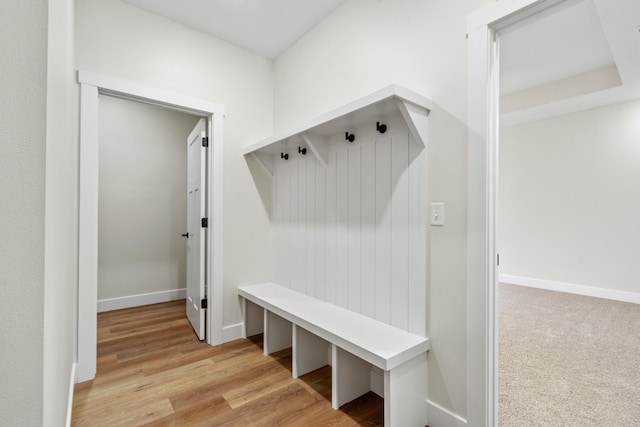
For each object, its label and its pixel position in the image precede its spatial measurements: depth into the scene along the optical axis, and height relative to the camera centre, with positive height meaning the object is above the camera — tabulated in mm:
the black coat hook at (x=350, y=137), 2048 +511
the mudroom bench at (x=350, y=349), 1504 -778
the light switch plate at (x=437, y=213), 1591 +5
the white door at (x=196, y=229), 2680 -134
